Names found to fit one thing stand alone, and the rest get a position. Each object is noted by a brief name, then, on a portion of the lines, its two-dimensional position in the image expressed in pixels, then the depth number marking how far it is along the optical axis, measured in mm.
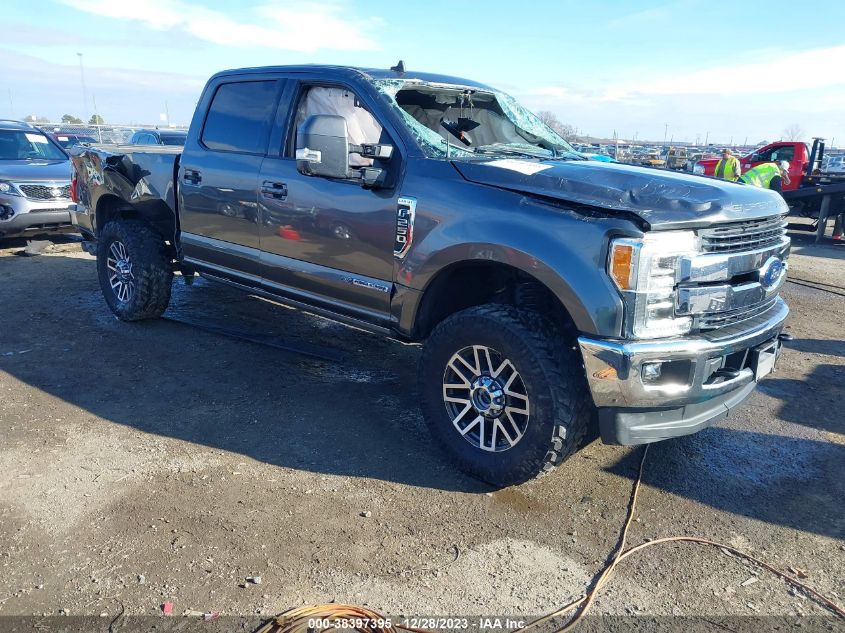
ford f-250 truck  2992
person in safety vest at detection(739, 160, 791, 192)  11258
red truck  17016
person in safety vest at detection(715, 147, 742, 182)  13938
